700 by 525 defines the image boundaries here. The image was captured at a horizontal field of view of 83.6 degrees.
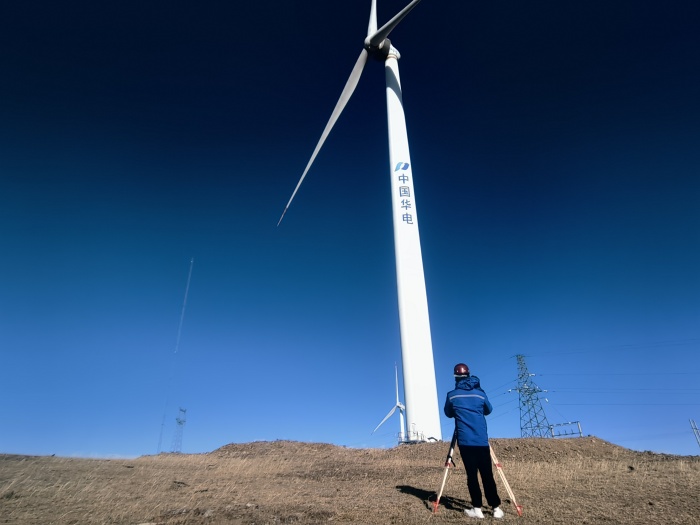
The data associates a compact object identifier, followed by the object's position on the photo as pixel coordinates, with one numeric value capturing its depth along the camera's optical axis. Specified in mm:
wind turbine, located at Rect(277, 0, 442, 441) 20312
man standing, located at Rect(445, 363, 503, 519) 6648
